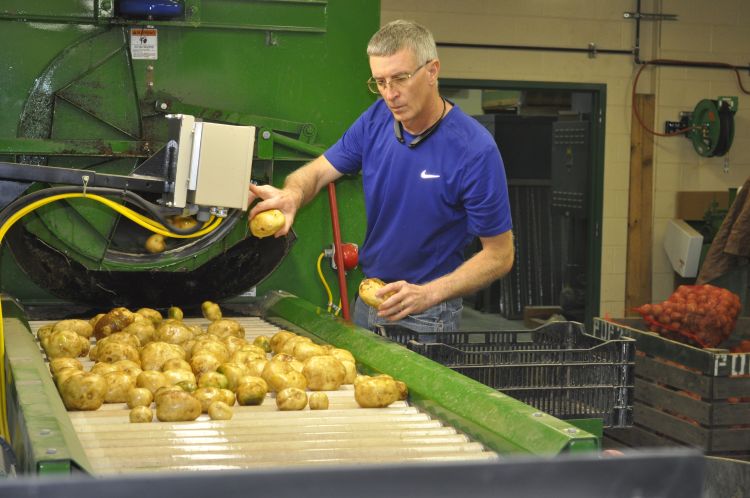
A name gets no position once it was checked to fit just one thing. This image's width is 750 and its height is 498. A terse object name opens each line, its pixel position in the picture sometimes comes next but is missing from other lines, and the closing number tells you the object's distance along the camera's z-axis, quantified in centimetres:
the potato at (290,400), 224
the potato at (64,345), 262
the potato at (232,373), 235
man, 306
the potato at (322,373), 241
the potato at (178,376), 231
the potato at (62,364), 237
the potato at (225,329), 293
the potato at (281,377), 235
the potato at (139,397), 218
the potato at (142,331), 281
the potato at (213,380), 232
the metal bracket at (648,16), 736
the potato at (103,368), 233
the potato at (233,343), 268
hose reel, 728
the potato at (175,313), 325
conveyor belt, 184
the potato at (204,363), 245
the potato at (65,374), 221
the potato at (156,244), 325
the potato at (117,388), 226
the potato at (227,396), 221
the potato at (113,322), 286
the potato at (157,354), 250
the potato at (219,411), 211
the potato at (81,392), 217
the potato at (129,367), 235
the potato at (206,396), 218
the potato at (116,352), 253
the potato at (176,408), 210
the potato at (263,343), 284
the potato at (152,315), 302
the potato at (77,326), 281
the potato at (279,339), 277
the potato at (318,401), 225
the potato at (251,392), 227
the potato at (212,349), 254
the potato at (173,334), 280
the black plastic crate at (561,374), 251
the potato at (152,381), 227
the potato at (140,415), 208
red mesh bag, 422
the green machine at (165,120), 325
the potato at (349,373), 251
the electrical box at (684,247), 716
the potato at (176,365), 241
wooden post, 746
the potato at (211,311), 327
